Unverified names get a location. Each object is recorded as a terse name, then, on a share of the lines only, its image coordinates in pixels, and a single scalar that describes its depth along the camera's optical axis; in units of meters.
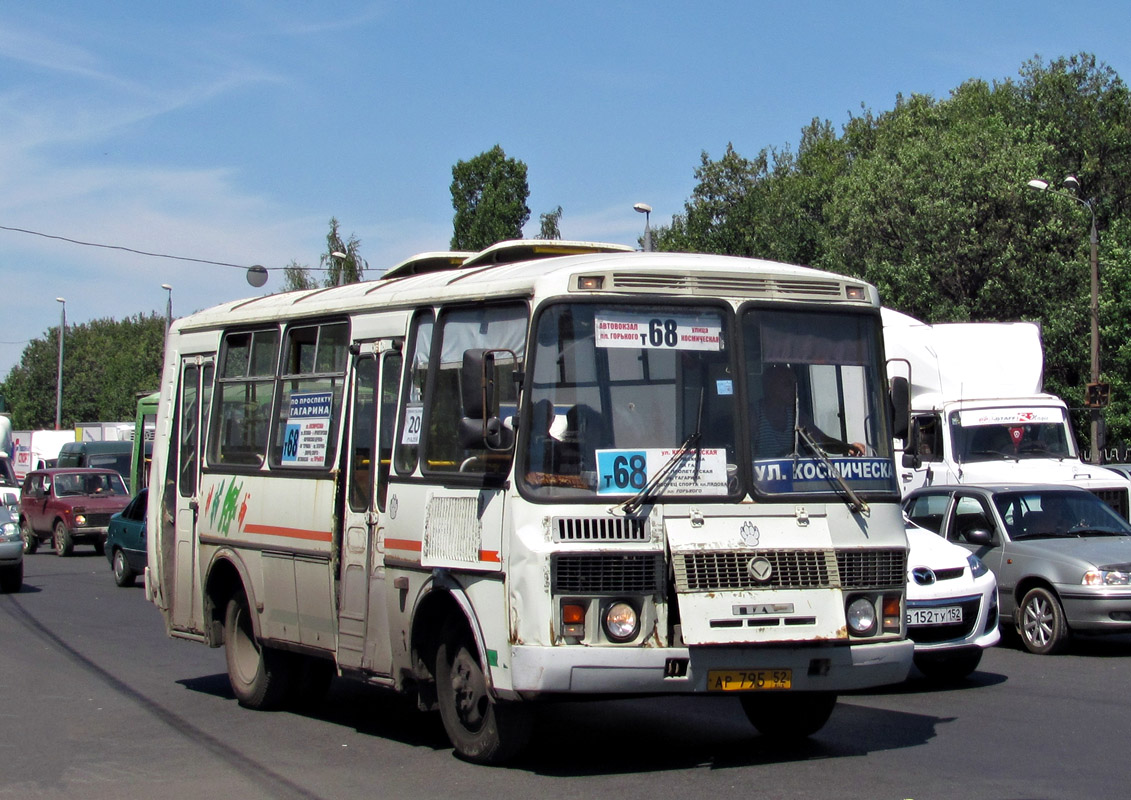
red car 29.36
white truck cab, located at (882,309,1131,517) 19.97
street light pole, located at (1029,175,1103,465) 33.16
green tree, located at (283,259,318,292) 65.88
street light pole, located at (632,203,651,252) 31.31
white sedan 11.23
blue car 21.58
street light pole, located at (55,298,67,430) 66.44
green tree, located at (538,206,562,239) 58.53
